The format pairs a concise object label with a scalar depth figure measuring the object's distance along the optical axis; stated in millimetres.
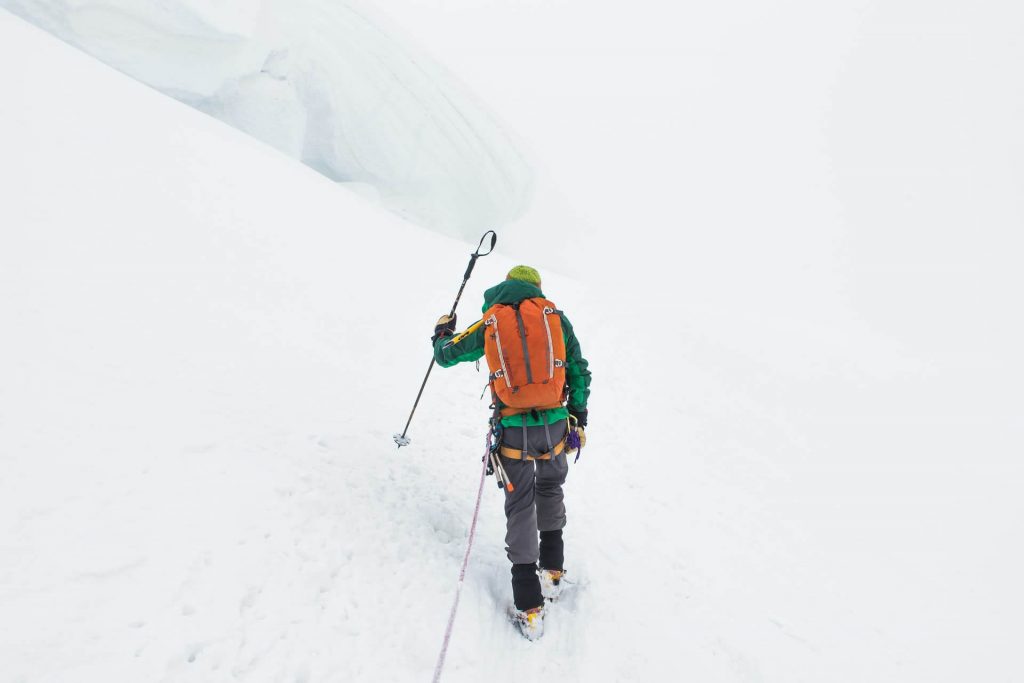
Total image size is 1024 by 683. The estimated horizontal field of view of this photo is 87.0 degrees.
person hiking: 3203
